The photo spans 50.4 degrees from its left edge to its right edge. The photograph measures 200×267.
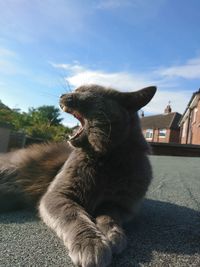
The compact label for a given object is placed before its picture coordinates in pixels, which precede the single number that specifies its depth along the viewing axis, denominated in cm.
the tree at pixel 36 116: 1248
